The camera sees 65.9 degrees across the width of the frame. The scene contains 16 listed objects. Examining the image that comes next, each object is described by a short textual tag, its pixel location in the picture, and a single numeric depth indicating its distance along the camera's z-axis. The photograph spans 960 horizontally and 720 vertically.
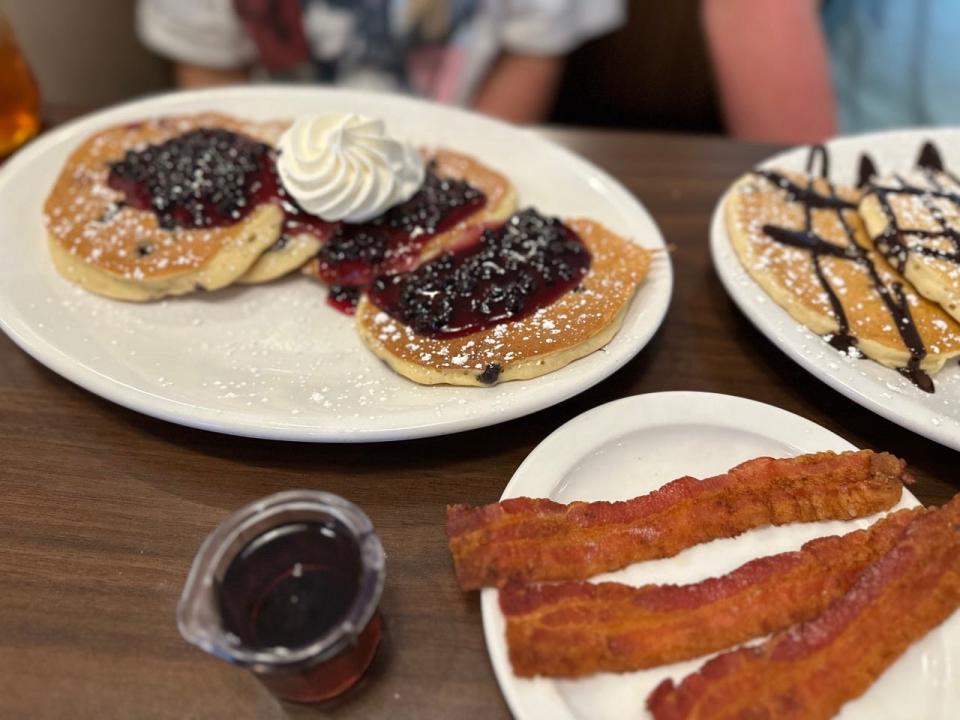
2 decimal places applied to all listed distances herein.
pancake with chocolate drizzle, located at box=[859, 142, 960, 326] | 0.34
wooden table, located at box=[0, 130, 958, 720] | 0.24
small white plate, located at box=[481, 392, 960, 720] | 0.24
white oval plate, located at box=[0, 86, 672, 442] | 0.30
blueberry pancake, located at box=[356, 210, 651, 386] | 0.31
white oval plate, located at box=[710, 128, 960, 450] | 0.30
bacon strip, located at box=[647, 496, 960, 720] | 0.23
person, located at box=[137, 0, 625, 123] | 0.54
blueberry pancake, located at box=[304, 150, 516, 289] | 0.36
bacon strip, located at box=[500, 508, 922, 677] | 0.24
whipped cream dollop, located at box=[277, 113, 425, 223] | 0.36
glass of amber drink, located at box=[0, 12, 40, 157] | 0.45
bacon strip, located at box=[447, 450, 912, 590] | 0.26
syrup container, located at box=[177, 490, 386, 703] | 0.22
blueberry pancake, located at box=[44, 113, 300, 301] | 0.35
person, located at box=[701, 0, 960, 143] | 0.55
